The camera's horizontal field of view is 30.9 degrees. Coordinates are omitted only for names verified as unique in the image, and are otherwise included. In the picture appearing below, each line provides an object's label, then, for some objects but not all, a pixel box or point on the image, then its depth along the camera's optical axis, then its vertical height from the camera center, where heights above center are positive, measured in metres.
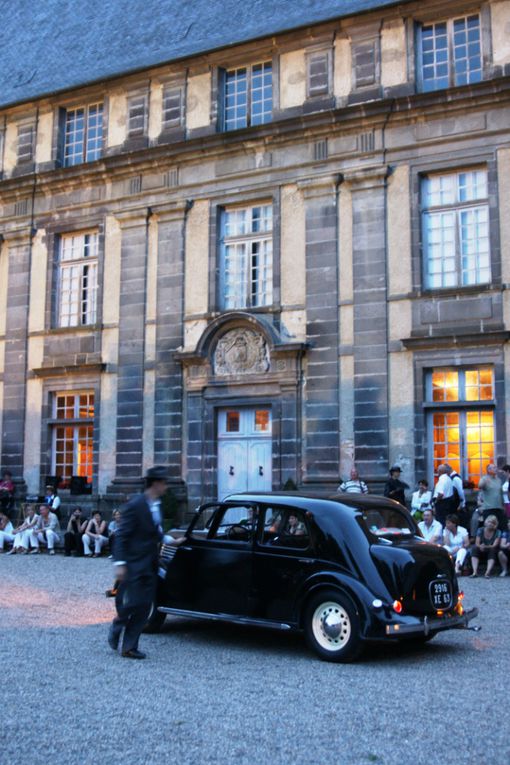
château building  17.92 +4.97
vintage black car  8.04 -0.84
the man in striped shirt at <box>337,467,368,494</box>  16.12 -0.06
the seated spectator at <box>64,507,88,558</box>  18.58 -1.12
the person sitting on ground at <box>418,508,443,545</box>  14.29 -0.73
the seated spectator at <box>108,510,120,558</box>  18.20 -1.01
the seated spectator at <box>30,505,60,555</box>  19.28 -1.05
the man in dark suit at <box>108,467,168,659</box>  8.17 -0.78
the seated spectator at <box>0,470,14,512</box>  21.35 -0.28
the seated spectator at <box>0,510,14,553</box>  19.69 -1.10
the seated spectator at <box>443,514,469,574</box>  13.98 -0.88
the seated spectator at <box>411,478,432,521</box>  16.08 -0.32
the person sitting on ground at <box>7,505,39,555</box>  19.30 -1.17
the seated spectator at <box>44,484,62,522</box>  20.28 -0.44
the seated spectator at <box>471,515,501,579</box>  13.78 -0.94
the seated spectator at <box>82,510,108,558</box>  18.44 -1.09
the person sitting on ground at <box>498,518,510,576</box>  13.80 -1.04
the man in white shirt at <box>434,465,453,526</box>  15.57 -0.27
